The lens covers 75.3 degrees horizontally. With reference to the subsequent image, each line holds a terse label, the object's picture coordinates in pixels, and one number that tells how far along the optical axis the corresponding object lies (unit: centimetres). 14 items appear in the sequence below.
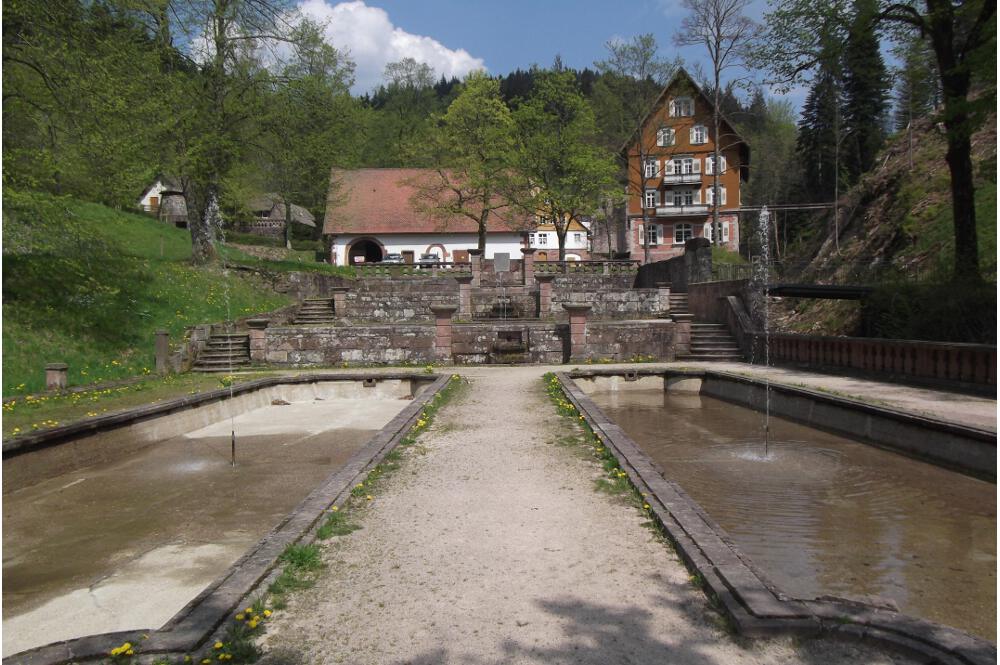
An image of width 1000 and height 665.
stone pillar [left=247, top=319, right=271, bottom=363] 2012
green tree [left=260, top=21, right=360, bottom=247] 2695
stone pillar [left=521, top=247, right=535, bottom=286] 3073
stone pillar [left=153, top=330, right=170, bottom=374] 1802
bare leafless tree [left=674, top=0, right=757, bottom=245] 3316
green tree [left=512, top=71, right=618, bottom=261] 3866
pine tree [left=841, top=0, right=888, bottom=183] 4939
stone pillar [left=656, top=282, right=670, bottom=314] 2650
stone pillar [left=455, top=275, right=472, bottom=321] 2694
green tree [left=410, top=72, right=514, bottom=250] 4047
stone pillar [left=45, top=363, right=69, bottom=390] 1420
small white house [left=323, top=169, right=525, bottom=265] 5159
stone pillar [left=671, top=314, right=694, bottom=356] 2067
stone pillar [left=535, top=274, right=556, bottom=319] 2677
